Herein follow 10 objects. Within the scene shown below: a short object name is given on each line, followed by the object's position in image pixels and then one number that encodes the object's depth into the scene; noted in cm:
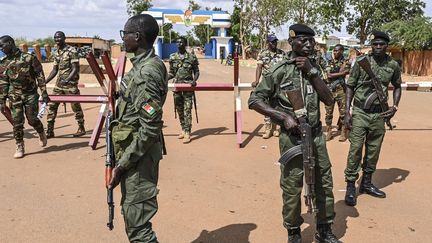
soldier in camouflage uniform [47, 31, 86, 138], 739
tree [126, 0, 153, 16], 6257
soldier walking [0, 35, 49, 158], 579
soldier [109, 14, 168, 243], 238
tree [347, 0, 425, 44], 3206
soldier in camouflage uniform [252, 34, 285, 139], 734
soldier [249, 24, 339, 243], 301
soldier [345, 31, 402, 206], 430
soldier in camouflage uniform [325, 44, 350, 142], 748
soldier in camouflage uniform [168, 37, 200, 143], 719
